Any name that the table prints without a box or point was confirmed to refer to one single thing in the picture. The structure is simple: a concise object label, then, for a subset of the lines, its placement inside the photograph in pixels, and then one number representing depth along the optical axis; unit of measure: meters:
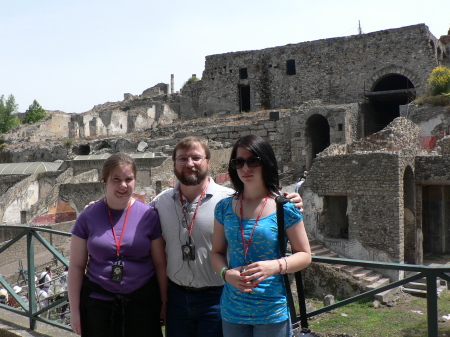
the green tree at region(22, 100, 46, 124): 49.28
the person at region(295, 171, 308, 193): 13.69
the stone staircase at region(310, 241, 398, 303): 10.67
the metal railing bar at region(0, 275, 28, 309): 4.34
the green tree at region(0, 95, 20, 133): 49.58
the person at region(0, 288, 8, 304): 8.69
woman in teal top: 2.59
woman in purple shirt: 3.05
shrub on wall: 18.58
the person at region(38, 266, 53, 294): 9.13
